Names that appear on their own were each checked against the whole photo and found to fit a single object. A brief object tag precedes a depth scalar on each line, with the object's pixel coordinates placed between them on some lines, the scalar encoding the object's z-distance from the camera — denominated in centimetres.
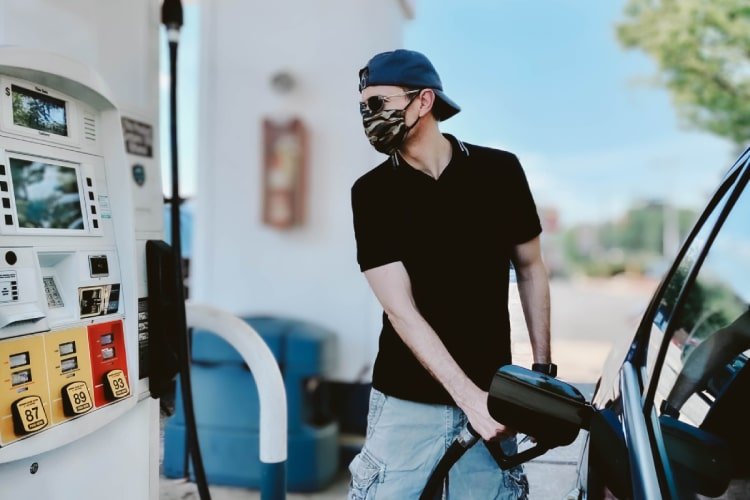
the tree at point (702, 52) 687
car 118
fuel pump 159
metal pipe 239
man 158
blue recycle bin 380
